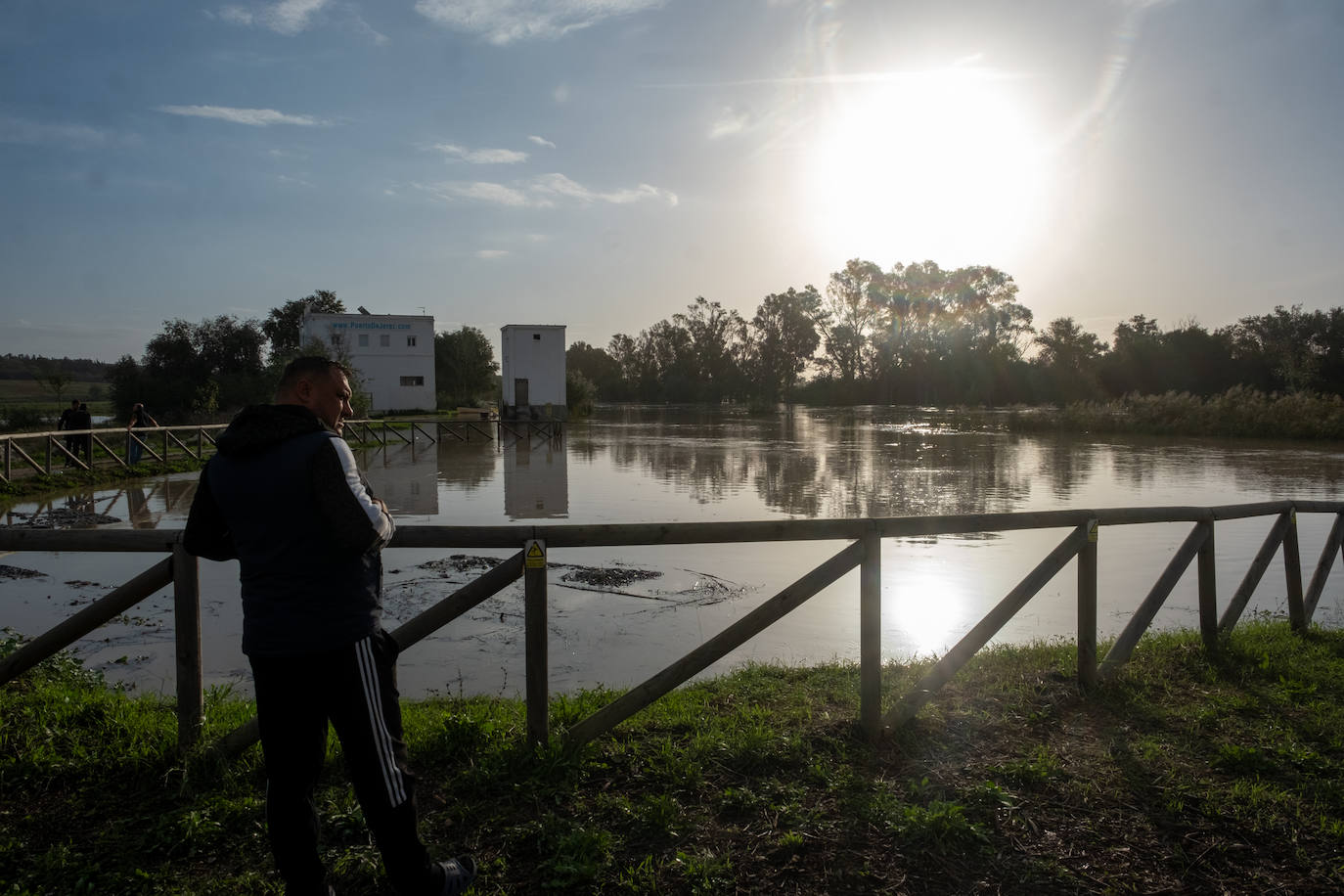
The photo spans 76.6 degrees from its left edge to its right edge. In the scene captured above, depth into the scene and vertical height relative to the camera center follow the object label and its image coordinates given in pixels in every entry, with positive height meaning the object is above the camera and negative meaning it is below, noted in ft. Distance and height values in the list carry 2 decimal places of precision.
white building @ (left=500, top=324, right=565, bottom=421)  169.78 +9.14
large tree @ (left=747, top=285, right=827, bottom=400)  373.40 +30.80
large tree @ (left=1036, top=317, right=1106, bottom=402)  250.78 +16.24
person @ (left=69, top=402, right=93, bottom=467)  67.27 -0.55
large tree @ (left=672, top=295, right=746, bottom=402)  403.95 +32.05
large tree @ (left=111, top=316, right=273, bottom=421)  155.22 +9.92
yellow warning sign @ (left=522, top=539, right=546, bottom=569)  12.16 -2.05
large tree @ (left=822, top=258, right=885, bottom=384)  331.36 +36.92
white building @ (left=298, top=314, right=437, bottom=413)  173.88 +12.76
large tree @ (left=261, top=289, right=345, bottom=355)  240.94 +25.83
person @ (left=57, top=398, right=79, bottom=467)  68.03 -0.29
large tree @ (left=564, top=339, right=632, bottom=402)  412.36 +22.88
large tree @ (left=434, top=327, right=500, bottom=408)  266.36 +15.03
